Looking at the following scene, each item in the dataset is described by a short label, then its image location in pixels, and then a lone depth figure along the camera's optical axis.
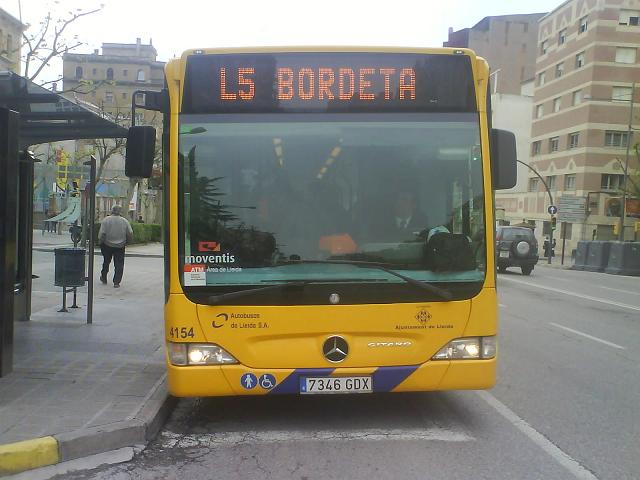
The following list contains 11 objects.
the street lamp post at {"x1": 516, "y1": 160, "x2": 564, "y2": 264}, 37.06
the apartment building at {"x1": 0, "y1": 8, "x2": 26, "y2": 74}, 16.56
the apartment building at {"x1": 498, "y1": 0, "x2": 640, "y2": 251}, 49.84
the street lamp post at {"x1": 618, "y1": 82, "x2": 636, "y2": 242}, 35.69
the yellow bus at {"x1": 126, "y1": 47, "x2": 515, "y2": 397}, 4.53
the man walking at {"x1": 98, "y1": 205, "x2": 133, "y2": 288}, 12.98
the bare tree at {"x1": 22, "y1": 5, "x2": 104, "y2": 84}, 13.23
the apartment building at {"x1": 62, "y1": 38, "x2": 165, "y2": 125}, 91.06
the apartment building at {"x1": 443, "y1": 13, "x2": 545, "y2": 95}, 74.25
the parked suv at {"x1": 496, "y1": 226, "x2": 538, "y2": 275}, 22.66
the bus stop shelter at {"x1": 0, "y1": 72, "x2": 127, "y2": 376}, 5.29
